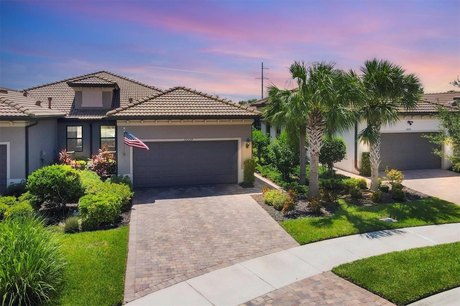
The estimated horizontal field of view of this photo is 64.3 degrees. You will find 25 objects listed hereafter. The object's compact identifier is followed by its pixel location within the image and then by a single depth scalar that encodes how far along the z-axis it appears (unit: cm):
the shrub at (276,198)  1384
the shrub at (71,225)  1141
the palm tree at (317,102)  1397
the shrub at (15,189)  1485
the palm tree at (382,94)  1499
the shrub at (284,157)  1942
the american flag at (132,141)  1560
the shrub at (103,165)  1891
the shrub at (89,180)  1418
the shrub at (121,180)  1595
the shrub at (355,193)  1552
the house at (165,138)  1538
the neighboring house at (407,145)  2188
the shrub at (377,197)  1511
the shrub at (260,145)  2478
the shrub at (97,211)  1163
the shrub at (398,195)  1535
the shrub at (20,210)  1116
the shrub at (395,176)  1642
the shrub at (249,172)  1820
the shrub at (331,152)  1994
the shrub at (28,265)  700
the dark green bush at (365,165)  2084
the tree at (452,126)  1282
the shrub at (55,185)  1275
